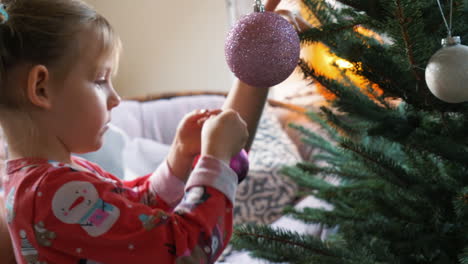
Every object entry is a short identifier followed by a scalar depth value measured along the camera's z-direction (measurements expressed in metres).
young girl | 0.56
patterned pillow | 1.57
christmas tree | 0.48
